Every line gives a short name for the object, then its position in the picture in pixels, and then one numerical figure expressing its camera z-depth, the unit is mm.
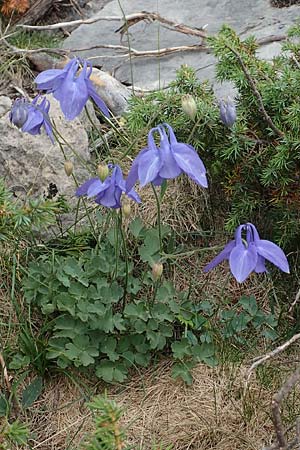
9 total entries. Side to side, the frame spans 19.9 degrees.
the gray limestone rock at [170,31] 3887
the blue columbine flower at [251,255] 2199
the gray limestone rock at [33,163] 3125
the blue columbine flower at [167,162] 2041
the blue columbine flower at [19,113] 2396
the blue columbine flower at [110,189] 2352
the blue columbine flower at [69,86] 2238
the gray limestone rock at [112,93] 3672
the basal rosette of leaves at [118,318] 2564
